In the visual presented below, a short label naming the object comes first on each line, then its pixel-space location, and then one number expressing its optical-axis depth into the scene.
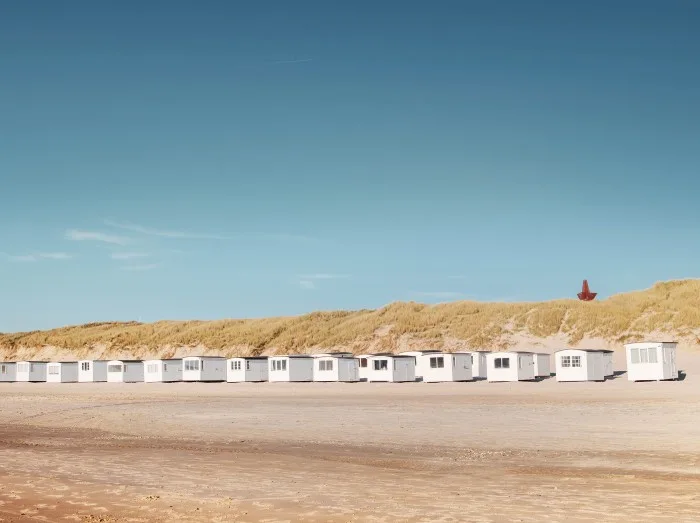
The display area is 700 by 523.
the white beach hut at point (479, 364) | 61.88
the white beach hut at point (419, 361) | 60.95
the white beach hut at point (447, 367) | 58.72
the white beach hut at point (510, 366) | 56.88
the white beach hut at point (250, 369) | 67.06
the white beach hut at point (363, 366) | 63.28
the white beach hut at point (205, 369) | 70.12
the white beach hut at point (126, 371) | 74.88
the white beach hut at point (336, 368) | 63.12
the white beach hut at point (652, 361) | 50.84
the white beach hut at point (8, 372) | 82.25
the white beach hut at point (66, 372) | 78.19
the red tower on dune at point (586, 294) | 100.62
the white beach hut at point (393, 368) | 60.81
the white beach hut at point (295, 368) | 64.69
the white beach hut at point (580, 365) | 53.81
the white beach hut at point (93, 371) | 76.69
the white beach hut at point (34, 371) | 80.44
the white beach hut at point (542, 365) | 59.34
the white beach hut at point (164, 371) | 72.44
